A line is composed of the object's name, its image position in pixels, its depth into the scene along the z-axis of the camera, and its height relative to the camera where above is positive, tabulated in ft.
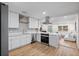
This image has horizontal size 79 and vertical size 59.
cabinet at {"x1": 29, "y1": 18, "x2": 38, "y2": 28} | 10.97 +1.62
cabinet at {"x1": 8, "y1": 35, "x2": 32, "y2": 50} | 7.02 -2.21
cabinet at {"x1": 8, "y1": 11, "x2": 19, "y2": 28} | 7.49 +1.64
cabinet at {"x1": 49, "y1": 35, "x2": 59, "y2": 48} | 8.90 -2.34
